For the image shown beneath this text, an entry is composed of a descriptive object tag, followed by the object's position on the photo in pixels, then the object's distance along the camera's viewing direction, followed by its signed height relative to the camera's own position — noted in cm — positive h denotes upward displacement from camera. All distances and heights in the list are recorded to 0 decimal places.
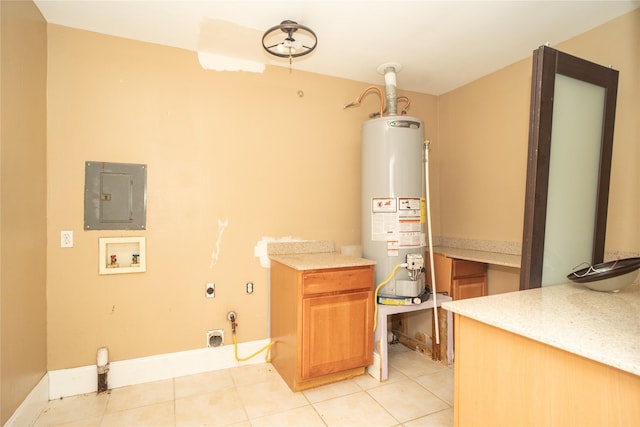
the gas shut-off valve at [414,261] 239 -42
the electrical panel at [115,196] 219 -2
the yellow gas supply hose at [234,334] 250 -104
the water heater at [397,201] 243 +1
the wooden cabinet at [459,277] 269 -60
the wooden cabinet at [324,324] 210 -82
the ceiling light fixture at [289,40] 208 +108
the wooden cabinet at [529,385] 87 -53
